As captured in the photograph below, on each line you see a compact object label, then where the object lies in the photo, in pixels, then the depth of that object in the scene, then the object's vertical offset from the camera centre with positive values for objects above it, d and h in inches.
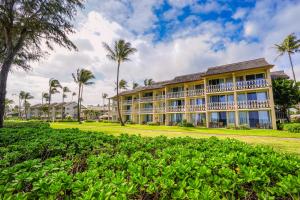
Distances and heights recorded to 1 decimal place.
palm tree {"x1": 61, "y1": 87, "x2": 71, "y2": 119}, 3292.8 +488.5
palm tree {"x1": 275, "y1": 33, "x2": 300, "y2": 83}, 1233.4 +494.1
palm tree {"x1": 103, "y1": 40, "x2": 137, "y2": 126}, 1281.1 +473.8
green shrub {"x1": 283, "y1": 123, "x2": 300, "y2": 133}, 716.5 -50.1
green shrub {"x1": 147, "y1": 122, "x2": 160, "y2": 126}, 1402.1 -58.1
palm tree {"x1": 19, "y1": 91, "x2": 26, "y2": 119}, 3686.0 +468.7
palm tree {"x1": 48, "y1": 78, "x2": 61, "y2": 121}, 2453.2 +445.1
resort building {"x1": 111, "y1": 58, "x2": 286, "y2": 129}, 928.9 +116.4
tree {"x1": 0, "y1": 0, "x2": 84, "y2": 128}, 443.2 +248.1
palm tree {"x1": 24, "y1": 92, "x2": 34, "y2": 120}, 3723.4 +435.8
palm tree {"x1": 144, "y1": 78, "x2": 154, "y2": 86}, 2307.3 +460.3
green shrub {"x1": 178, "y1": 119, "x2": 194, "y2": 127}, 1124.0 -48.4
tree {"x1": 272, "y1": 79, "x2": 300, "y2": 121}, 978.7 +127.9
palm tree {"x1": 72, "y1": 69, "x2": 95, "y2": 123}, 1809.8 +408.5
